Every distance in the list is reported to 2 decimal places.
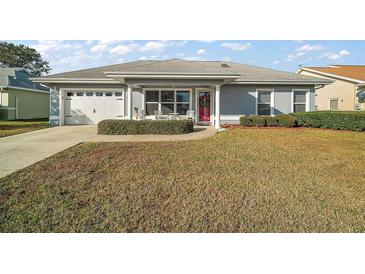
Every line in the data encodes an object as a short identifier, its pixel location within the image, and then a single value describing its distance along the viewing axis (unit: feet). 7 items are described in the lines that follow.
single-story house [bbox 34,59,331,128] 56.24
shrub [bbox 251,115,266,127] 49.98
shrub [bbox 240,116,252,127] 50.75
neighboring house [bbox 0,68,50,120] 77.41
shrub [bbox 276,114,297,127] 49.47
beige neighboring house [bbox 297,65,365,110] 71.56
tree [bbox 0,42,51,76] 162.71
